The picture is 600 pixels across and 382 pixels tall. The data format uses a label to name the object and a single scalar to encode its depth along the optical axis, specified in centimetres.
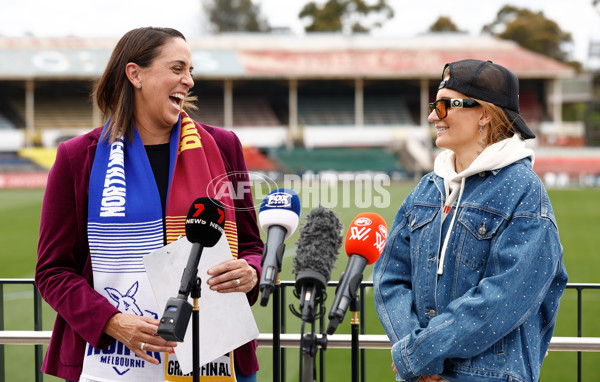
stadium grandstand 3612
